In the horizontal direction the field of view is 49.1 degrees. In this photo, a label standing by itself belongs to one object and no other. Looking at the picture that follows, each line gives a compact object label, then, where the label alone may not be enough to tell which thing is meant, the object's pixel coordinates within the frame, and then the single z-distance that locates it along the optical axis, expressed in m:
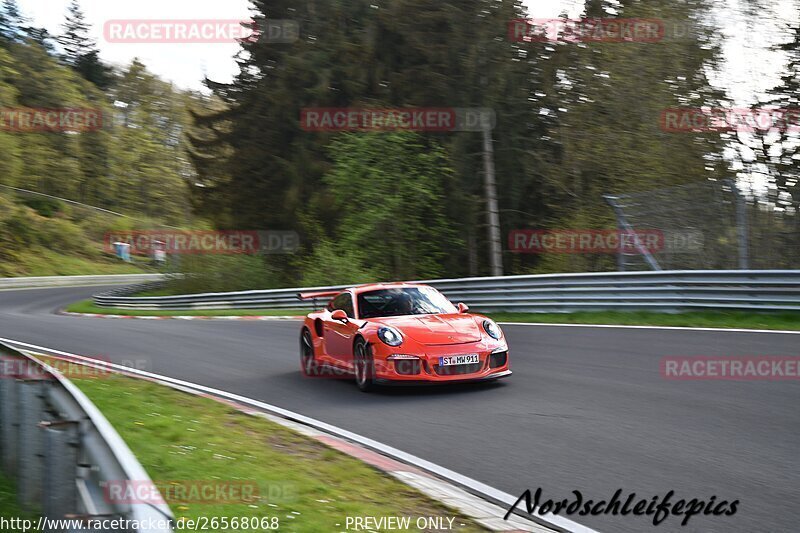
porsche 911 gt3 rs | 9.48
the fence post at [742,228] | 14.63
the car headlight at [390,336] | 9.63
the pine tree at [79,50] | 94.19
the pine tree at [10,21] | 89.50
